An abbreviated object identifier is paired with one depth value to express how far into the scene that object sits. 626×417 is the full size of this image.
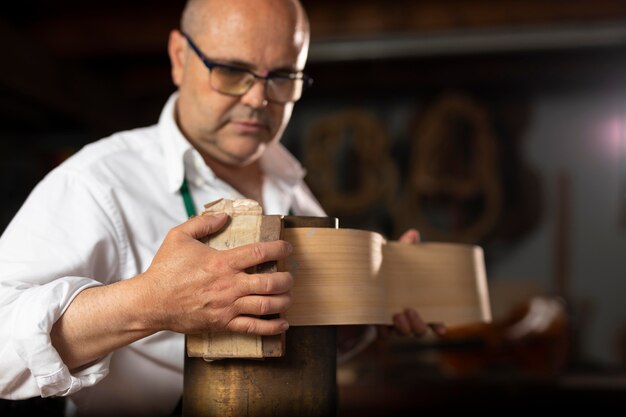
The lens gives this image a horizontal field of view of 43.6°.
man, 1.40
